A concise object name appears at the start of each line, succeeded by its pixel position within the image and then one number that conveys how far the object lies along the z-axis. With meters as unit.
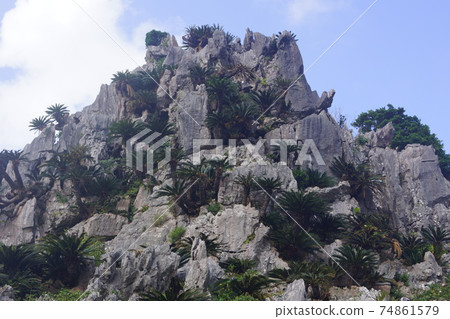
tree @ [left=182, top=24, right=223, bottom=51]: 44.25
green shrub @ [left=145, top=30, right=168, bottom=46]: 54.56
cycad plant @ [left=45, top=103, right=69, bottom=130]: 38.66
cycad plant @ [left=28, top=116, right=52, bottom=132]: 37.78
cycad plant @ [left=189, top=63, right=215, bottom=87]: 36.06
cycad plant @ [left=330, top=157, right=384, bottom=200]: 27.09
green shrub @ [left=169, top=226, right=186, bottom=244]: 22.62
